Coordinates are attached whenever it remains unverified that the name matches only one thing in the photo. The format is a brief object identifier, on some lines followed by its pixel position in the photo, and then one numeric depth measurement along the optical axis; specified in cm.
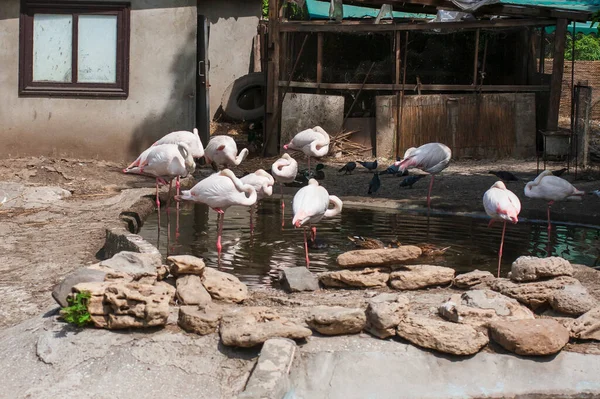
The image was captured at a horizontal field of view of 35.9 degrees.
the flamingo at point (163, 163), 960
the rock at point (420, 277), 660
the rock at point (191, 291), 585
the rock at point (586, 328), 553
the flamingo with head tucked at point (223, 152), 1156
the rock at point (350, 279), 663
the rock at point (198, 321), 537
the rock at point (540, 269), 633
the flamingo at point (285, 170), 1072
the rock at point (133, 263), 604
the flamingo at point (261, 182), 954
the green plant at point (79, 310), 529
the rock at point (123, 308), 533
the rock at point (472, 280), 654
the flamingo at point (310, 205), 783
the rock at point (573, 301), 581
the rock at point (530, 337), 527
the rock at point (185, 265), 617
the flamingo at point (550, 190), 951
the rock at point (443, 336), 529
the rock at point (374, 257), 725
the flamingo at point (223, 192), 850
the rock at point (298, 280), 659
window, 1362
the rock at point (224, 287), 608
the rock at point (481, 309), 562
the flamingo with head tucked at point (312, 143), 1288
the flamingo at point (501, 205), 804
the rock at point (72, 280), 553
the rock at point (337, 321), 538
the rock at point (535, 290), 607
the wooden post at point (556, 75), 1483
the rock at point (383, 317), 537
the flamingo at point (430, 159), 1180
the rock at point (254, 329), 518
